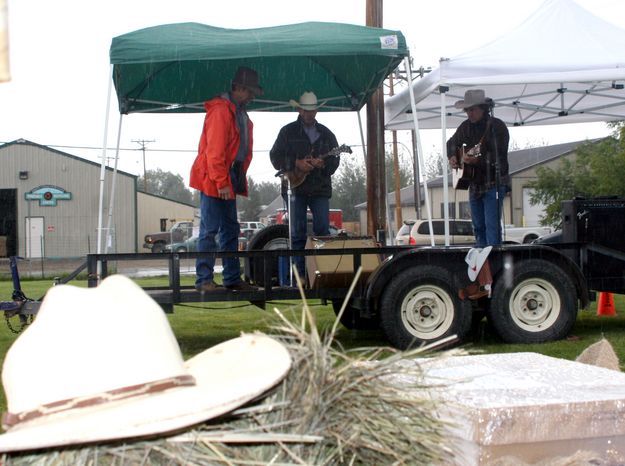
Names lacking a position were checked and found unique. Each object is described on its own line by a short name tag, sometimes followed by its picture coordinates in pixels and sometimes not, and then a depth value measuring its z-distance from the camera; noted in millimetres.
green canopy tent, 7641
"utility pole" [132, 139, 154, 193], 82300
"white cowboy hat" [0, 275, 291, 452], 1947
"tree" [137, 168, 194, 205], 104938
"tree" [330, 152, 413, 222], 59469
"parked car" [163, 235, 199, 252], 31730
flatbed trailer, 7637
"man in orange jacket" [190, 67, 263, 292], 7668
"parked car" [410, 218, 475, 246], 19158
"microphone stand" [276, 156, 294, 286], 8805
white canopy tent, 8258
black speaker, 8656
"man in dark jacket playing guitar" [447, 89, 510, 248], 8609
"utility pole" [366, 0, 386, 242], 10758
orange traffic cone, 10609
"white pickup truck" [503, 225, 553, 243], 35312
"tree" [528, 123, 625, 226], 30281
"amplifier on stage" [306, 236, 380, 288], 7785
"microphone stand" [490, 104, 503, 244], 8555
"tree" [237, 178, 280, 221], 72062
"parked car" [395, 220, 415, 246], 27281
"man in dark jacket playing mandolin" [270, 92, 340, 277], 8758
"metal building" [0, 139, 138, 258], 48469
